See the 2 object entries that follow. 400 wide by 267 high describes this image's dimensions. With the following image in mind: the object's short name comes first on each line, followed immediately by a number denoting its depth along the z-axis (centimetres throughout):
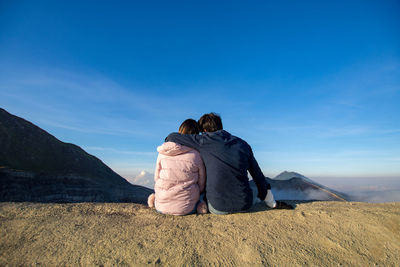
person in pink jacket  306
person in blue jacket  302
